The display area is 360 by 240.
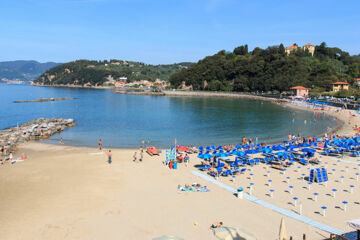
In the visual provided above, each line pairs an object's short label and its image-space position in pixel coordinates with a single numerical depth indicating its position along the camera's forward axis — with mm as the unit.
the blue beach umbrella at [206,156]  19873
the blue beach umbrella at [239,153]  21016
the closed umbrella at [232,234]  9745
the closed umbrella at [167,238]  9719
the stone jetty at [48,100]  102538
